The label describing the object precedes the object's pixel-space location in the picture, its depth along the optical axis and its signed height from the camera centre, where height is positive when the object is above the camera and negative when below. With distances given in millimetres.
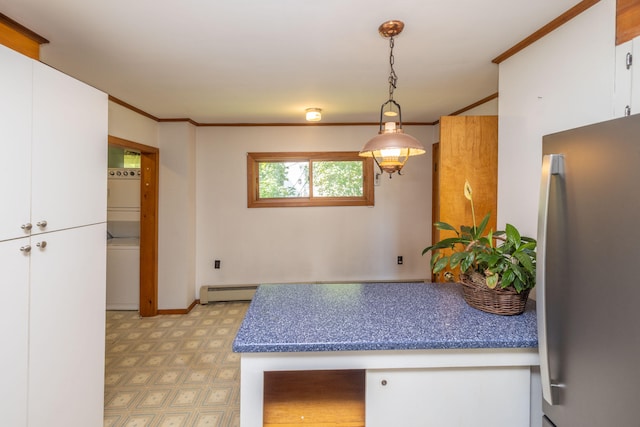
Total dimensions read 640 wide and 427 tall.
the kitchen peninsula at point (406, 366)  1146 -579
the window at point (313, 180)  4141 +437
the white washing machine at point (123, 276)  3762 -814
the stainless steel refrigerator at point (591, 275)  717 -159
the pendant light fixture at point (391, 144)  1446 +328
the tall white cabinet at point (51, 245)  1282 -175
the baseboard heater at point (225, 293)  4012 -1073
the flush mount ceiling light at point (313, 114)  3257 +1045
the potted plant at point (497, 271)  1291 -247
